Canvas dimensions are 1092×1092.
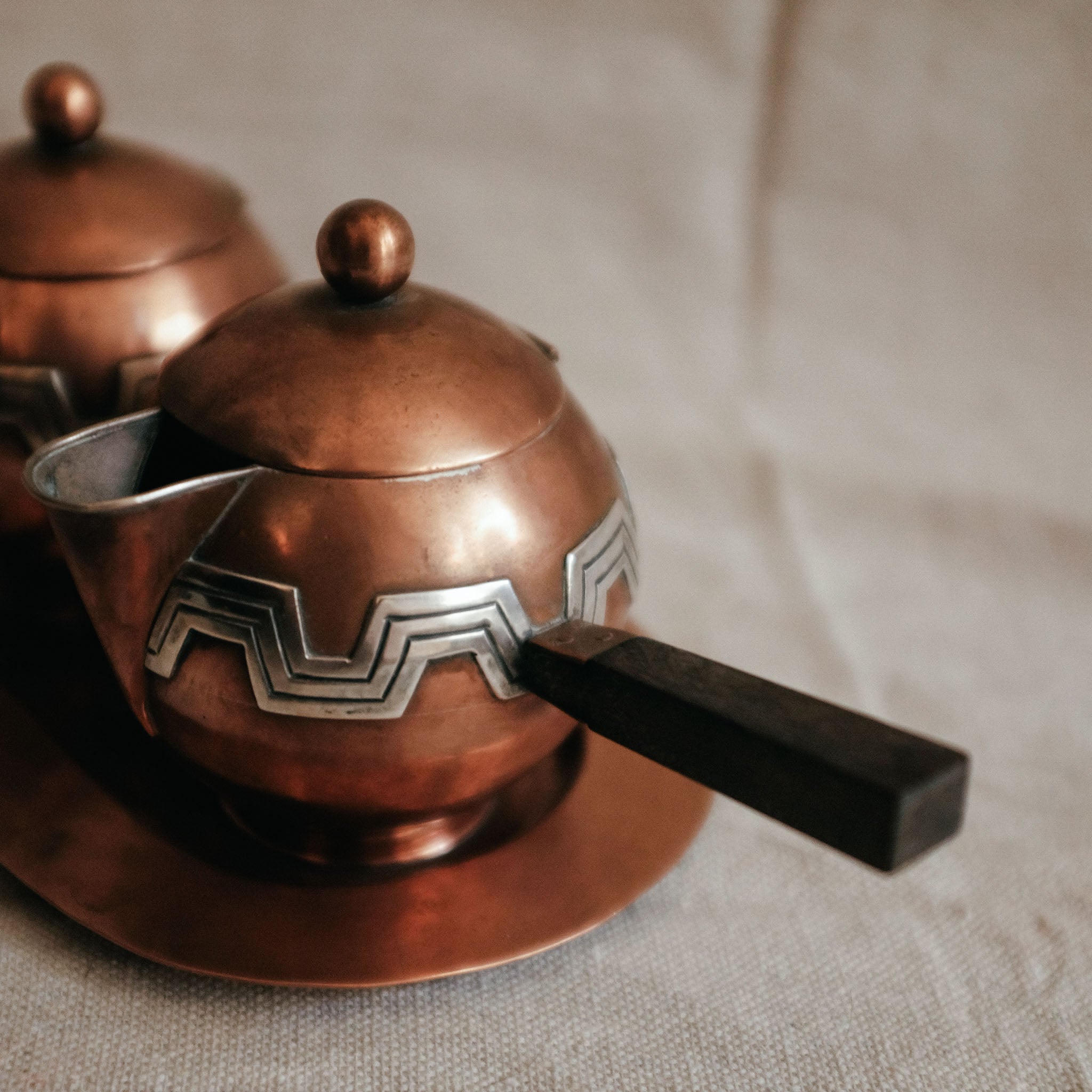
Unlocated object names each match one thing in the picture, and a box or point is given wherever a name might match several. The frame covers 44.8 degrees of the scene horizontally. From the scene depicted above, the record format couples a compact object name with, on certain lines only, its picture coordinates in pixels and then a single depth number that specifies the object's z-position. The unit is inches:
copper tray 21.4
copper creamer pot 19.1
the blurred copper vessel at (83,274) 24.9
